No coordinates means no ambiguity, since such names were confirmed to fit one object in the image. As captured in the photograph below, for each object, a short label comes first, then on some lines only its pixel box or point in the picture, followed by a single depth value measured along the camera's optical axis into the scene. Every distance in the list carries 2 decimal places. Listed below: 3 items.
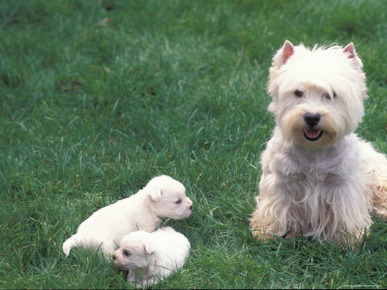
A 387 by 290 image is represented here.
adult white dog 3.97
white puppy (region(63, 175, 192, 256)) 4.14
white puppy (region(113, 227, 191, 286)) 3.84
